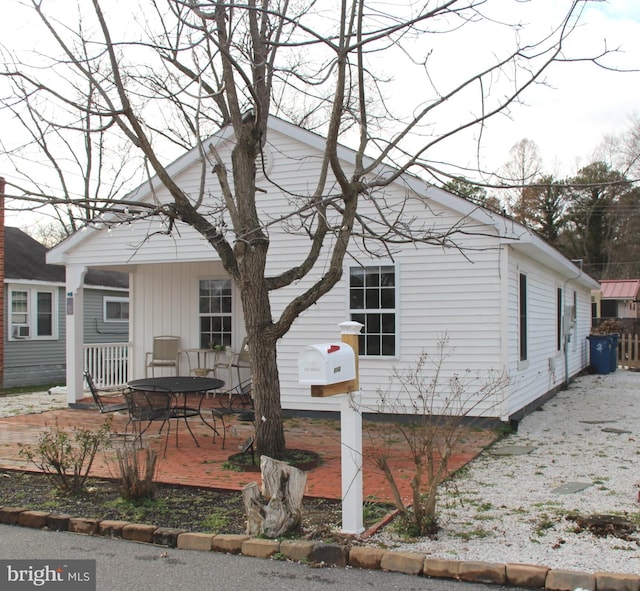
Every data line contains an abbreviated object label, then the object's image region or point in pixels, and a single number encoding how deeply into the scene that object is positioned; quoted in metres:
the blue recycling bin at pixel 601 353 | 20.20
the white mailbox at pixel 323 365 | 4.93
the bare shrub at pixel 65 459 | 6.34
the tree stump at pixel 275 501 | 5.06
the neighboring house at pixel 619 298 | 28.27
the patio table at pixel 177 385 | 8.78
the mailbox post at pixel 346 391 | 4.96
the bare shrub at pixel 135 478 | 5.98
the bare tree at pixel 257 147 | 6.77
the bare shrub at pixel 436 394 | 9.71
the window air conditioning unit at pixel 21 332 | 18.62
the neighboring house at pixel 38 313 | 18.59
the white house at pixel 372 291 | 10.06
